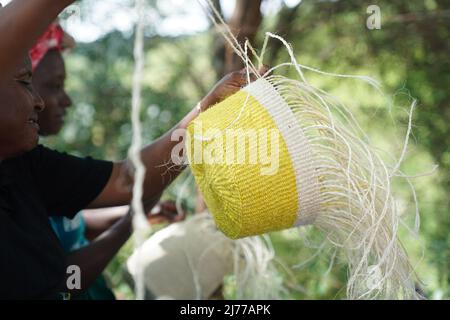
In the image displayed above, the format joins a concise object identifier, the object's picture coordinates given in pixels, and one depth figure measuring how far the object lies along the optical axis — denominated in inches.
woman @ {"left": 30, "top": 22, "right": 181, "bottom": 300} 82.4
